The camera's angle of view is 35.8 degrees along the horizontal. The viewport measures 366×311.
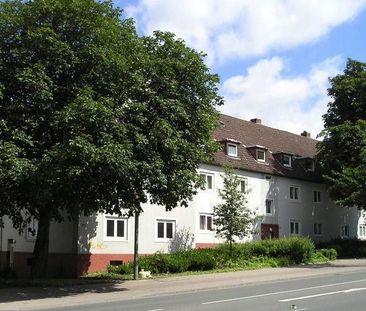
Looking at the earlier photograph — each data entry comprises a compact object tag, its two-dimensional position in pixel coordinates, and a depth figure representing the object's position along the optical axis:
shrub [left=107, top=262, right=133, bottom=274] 27.35
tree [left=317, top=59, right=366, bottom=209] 40.00
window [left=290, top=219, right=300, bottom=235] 43.82
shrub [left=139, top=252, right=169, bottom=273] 26.97
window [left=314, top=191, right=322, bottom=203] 47.09
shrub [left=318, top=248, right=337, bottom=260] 36.06
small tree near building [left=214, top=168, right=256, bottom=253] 30.50
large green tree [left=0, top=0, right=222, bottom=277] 16.89
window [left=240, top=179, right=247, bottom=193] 38.91
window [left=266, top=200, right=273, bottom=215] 41.62
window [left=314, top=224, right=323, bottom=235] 46.47
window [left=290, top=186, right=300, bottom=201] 44.34
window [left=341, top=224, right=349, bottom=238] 49.28
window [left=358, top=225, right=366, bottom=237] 51.56
